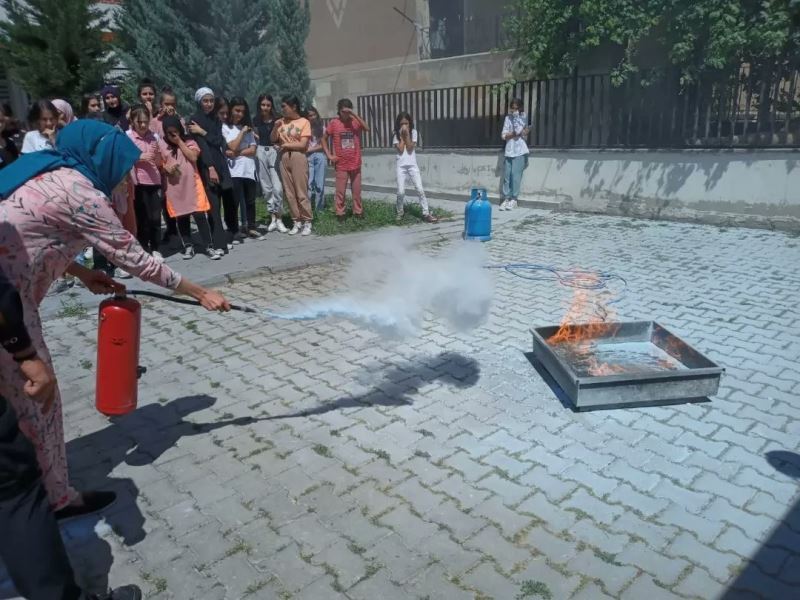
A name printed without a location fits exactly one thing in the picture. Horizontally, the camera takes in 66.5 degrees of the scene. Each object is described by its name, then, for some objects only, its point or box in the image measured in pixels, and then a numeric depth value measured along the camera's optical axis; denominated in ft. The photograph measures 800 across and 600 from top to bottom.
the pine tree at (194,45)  44.34
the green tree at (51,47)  44.21
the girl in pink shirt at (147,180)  26.33
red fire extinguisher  11.56
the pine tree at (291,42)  47.67
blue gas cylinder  32.07
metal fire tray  14.40
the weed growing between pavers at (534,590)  9.30
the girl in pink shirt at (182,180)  27.71
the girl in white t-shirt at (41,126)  23.76
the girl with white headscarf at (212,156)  28.96
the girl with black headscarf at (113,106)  29.19
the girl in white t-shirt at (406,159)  37.42
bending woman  9.32
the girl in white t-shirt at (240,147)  30.81
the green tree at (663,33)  33.40
